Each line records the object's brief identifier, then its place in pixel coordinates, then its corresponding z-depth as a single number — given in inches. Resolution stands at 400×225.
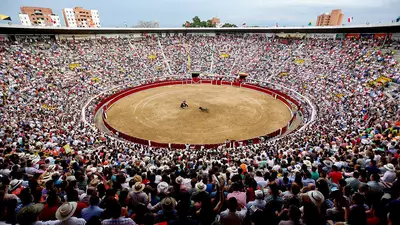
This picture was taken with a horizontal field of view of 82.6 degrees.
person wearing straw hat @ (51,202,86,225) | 192.7
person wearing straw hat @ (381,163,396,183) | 298.3
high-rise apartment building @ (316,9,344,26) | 5161.9
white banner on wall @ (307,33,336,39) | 2007.3
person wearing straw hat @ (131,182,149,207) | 256.1
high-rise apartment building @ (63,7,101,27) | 5393.7
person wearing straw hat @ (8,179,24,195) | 293.1
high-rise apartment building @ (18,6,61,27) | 4461.1
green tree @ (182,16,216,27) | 4015.8
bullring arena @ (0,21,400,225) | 232.0
